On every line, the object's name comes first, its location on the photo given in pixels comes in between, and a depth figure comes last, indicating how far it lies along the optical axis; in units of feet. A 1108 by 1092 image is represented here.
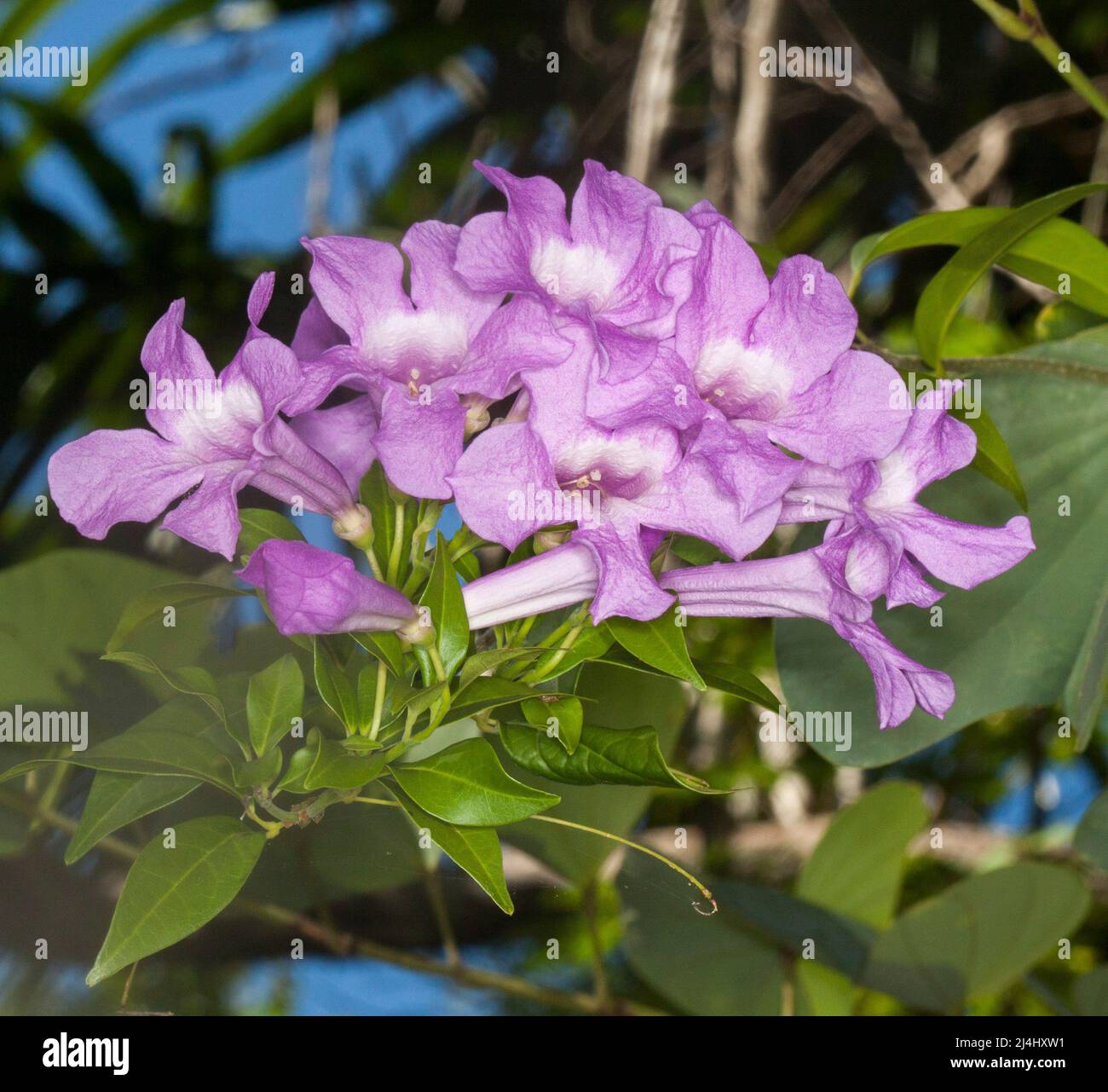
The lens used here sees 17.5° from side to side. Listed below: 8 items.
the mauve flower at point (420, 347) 2.07
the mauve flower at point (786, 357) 2.11
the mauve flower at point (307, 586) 2.01
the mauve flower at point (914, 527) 2.13
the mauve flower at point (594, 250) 2.09
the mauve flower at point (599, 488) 2.04
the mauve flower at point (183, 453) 2.08
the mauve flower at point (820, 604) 2.13
